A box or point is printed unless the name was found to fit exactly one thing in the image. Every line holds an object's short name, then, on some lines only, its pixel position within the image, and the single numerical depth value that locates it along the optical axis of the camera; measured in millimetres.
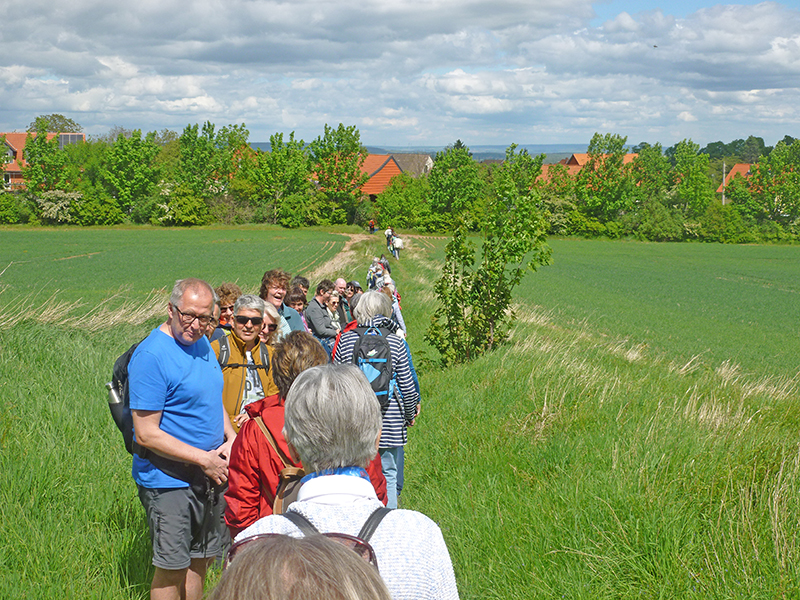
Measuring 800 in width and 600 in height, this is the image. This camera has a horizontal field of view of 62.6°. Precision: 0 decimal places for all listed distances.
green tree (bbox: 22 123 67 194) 73438
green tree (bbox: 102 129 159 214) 75562
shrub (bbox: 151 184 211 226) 74062
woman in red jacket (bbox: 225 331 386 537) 3150
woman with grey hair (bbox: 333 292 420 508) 5086
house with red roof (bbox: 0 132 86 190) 89062
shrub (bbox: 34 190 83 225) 71188
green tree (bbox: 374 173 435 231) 76312
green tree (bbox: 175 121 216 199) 78812
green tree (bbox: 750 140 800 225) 85812
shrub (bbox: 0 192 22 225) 70000
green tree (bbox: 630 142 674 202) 84325
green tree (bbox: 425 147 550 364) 10367
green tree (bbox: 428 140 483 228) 78375
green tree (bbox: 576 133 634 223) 79125
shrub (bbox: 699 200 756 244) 79312
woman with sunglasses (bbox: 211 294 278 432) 4664
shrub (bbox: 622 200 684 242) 78062
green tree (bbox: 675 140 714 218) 85312
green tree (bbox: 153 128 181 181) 79812
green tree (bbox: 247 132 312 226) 75000
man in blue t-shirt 3420
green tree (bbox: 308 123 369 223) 75125
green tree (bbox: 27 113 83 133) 113975
